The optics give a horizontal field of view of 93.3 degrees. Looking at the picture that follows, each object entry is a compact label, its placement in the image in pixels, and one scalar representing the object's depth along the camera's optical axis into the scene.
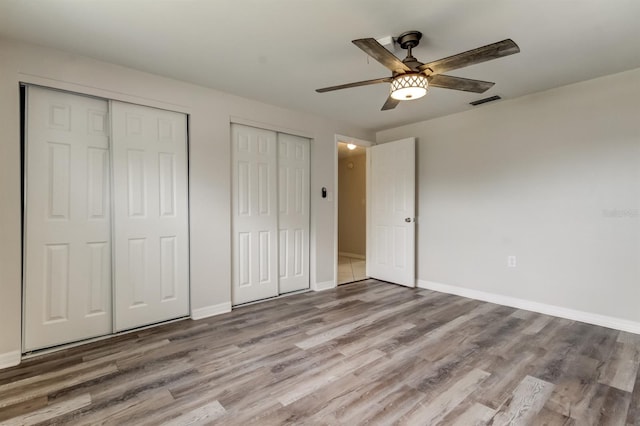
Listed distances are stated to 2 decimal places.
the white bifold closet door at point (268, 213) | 3.35
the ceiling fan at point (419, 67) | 1.62
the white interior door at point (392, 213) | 4.10
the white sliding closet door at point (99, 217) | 2.25
